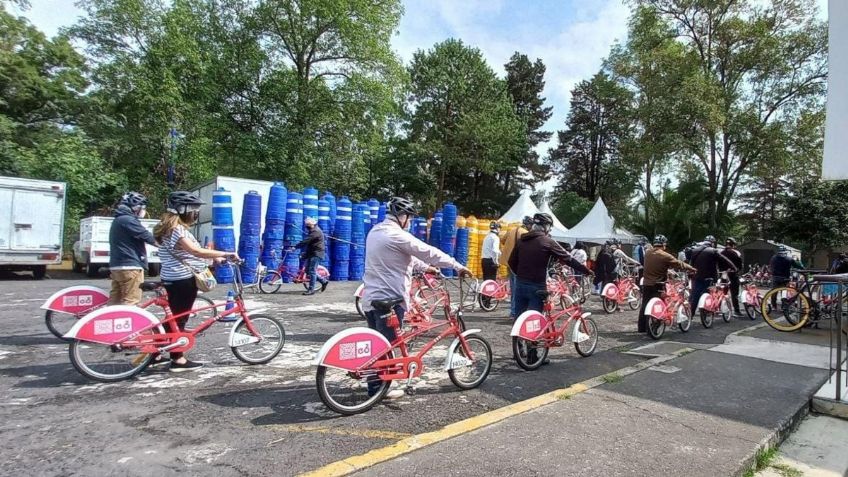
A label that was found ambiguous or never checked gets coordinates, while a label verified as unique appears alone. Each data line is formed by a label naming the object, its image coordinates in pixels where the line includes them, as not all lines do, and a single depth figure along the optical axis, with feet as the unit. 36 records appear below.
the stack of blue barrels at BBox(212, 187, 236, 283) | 41.42
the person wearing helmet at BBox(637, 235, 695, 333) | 27.94
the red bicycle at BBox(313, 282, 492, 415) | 13.10
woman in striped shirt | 16.81
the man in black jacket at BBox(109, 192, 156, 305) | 18.56
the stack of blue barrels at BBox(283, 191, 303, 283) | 43.84
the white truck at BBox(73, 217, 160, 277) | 46.93
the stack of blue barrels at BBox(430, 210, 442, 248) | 60.49
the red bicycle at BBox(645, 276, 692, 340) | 26.99
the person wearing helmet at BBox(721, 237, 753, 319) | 37.68
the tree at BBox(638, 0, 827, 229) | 77.82
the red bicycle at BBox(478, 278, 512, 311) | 34.63
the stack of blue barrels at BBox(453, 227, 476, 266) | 61.05
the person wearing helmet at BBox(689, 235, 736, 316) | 33.30
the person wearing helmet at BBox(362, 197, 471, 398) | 14.44
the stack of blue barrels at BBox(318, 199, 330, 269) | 49.24
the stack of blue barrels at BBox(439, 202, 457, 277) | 59.36
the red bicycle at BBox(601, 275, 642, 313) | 38.47
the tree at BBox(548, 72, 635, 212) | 143.54
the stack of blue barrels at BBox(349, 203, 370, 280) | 51.96
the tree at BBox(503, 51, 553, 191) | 143.74
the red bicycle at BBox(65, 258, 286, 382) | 14.94
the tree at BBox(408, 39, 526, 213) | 120.47
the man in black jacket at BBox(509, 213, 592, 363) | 19.83
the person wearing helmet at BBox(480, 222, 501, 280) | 35.96
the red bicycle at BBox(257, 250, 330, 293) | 38.50
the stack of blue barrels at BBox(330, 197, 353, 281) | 50.37
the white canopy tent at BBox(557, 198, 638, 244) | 76.84
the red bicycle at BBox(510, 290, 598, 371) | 18.39
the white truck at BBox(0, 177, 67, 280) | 42.93
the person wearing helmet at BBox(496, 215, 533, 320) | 30.68
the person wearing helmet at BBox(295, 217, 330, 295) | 37.01
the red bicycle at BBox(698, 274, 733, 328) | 32.86
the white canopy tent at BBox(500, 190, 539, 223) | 81.56
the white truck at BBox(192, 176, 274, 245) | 45.21
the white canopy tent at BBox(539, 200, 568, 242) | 78.79
